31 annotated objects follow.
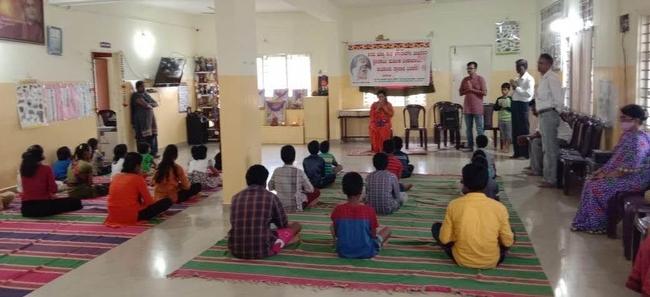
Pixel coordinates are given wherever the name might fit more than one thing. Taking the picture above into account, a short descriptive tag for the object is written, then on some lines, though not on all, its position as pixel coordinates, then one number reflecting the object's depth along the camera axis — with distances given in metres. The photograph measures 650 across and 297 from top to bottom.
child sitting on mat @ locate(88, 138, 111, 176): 9.10
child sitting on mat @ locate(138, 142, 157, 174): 7.97
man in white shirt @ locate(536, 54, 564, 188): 7.09
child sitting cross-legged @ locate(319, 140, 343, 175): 7.66
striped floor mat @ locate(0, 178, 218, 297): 4.49
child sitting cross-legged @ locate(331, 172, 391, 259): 4.43
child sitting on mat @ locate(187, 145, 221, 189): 7.67
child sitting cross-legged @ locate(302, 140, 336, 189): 7.32
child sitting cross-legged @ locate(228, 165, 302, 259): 4.48
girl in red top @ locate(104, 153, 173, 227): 5.80
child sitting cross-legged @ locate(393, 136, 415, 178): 7.92
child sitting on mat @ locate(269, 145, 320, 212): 6.04
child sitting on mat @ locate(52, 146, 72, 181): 8.48
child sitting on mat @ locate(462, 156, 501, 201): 5.35
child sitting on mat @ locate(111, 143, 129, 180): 7.79
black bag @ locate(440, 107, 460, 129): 11.32
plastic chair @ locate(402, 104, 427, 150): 11.55
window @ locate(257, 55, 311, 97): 13.57
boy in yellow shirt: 4.07
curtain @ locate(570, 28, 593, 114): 7.54
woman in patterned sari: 4.78
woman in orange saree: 10.49
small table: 12.67
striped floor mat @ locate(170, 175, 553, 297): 4.00
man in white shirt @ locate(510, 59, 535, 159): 8.95
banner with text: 12.55
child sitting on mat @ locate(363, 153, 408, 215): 5.88
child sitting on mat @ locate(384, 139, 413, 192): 6.95
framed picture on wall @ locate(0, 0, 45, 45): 7.91
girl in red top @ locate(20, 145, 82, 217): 6.29
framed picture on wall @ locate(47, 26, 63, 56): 8.93
